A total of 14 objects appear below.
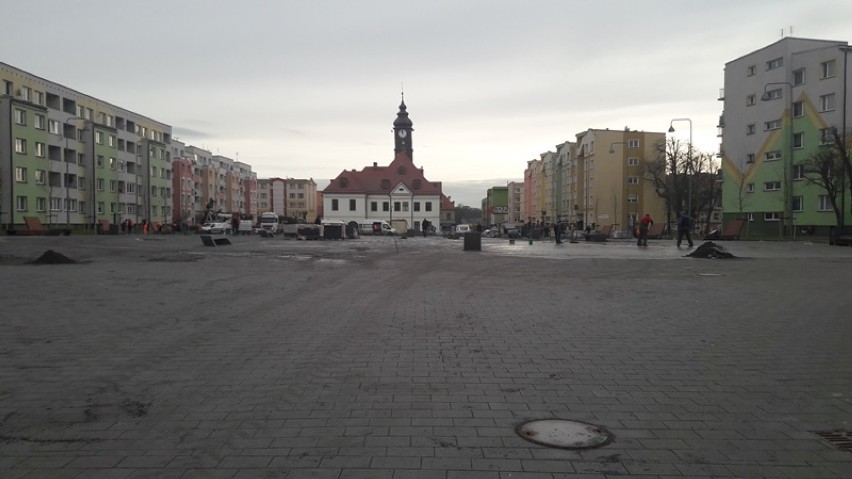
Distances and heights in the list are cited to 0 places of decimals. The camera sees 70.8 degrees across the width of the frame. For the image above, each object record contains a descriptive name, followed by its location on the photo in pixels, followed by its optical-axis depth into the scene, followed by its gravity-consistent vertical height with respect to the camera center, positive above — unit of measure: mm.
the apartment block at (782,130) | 46656 +7780
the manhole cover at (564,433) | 4223 -1559
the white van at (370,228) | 72994 -840
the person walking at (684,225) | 29375 -198
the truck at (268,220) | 72800 +201
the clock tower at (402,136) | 113938 +16296
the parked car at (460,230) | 59969 -994
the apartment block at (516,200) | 166462 +6081
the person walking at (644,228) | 31433 -370
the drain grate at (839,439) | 4168 -1566
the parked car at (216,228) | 63050 -706
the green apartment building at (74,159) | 56656 +7263
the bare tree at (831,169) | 39284 +3466
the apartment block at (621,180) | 88438 +6113
